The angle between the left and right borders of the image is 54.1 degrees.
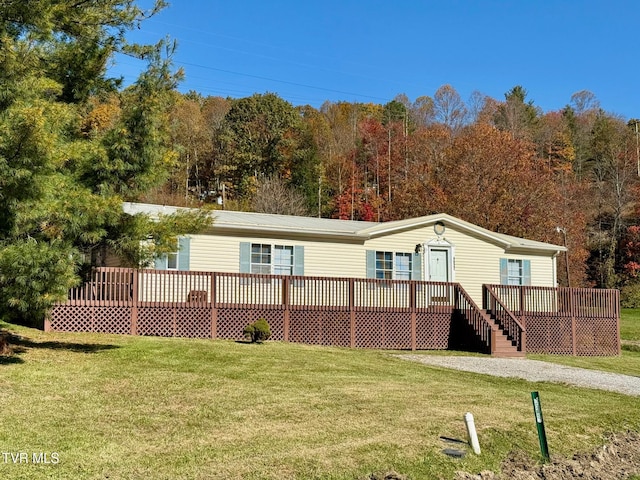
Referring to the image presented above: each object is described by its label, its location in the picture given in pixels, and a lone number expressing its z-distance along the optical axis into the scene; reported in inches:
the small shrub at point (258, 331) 551.6
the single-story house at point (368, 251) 689.0
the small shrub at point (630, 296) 1599.4
